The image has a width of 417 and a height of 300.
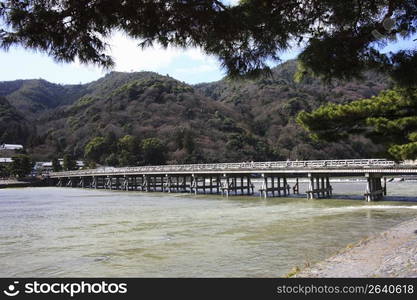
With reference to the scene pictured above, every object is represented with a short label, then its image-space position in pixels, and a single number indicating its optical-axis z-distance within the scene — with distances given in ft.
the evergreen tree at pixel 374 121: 40.63
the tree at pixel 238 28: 17.26
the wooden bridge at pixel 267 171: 94.89
